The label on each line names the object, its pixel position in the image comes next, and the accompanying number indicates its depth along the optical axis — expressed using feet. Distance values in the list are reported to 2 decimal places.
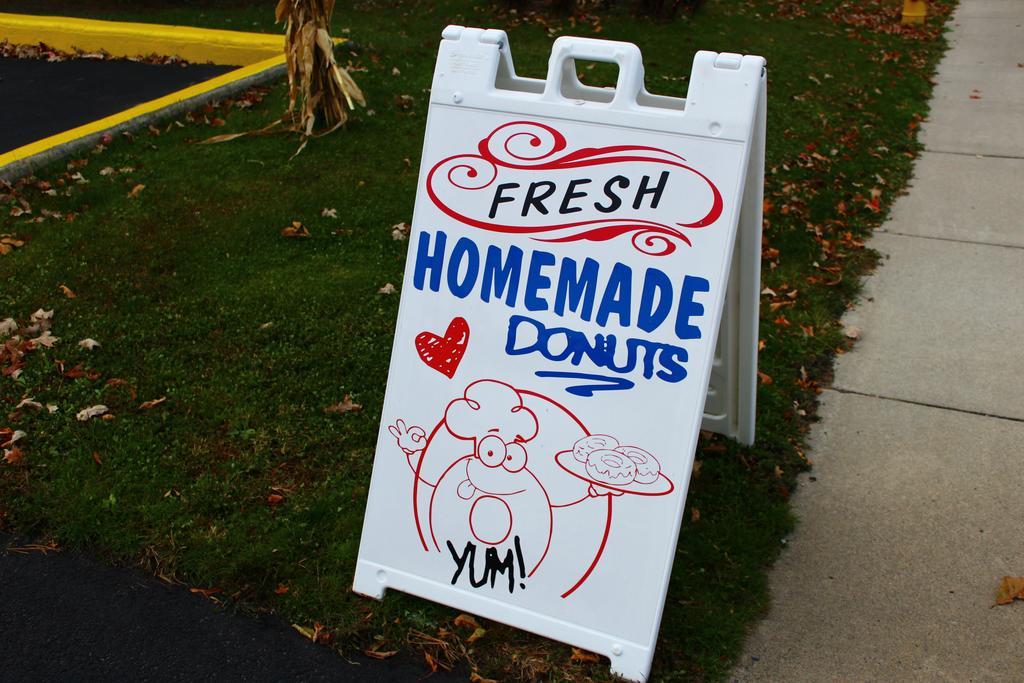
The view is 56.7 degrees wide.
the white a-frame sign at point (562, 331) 8.88
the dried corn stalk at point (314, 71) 23.35
